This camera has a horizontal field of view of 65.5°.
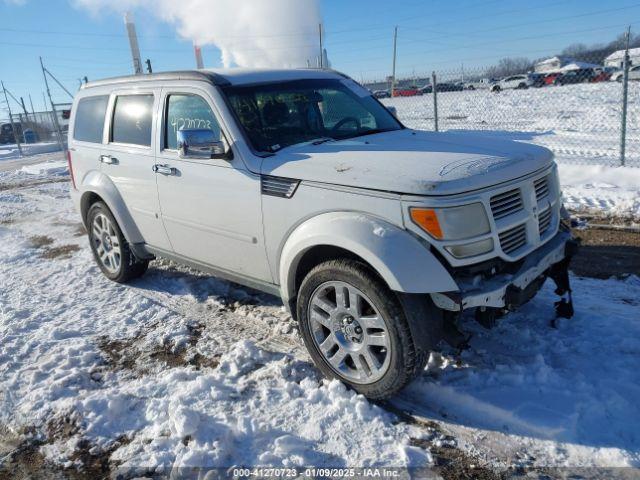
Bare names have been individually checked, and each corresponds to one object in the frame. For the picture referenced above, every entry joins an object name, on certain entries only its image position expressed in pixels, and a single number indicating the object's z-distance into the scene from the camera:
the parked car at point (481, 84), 43.94
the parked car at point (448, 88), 39.33
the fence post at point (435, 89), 10.37
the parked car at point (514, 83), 37.66
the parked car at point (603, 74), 34.69
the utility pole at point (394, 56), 50.31
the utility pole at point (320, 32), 17.13
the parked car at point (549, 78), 38.24
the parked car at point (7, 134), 33.28
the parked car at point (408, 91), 40.25
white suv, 2.77
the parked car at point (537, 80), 38.18
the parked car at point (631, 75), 31.24
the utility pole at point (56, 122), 16.25
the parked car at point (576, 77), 35.73
